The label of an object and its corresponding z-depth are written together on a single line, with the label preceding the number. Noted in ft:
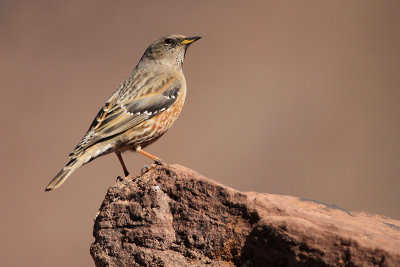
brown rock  26.37
